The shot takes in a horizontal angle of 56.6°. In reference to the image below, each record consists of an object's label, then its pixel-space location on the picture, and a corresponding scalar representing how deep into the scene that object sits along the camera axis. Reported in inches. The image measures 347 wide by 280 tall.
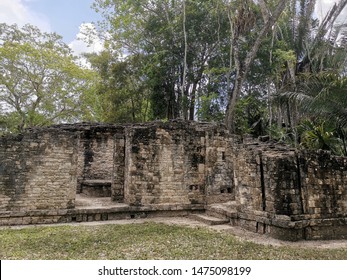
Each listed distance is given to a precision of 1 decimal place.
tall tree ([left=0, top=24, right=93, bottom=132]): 837.2
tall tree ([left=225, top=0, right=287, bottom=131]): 609.2
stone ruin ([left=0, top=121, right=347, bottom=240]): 318.0
